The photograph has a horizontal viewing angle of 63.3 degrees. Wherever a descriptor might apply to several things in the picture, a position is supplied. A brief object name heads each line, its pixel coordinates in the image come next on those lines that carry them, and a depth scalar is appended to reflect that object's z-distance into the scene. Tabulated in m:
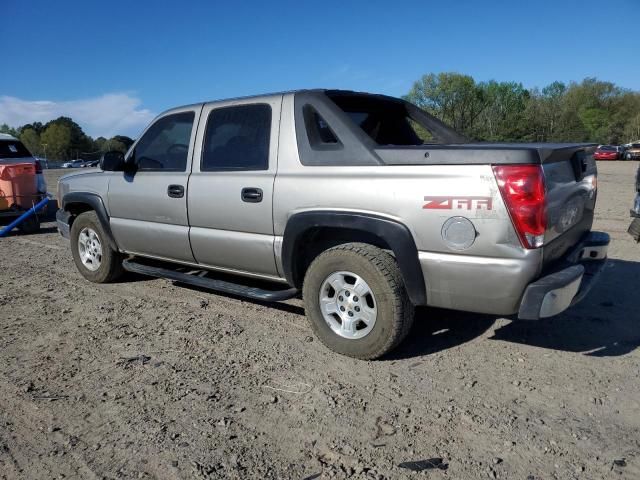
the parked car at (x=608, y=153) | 41.38
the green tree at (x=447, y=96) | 64.94
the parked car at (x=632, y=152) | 39.75
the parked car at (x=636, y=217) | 5.73
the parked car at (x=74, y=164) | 73.91
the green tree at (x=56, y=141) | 107.88
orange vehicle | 9.62
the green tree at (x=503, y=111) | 65.75
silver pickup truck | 3.04
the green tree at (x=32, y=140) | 109.59
